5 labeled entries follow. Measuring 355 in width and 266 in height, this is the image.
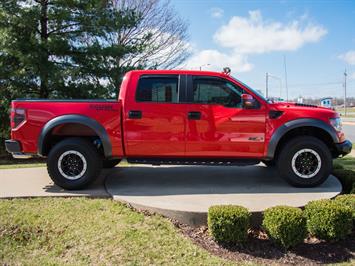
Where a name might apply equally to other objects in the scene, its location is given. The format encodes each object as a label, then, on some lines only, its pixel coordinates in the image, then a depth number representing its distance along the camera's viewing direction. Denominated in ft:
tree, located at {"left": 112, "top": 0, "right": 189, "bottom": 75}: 64.39
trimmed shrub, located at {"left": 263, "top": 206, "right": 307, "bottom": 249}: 13.67
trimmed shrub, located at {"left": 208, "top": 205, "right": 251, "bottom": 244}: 13.79
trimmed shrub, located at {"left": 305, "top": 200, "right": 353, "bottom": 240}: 14.06
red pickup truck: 19.04
